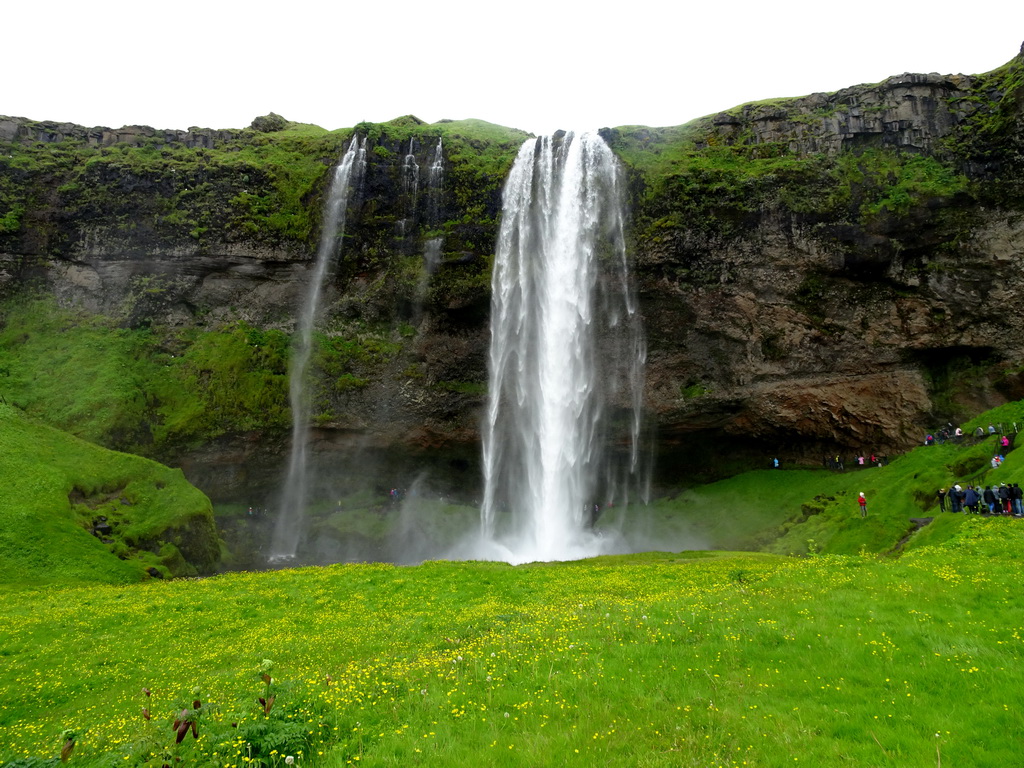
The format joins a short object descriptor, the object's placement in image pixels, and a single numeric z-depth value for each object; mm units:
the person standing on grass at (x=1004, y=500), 21938
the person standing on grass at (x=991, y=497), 22244
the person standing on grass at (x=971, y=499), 23062
